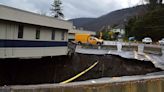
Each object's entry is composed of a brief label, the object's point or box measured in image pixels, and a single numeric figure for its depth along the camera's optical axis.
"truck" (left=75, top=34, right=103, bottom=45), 26.80
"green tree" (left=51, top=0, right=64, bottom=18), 46.75
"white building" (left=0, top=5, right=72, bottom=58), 8.50
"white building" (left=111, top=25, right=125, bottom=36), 66.72
